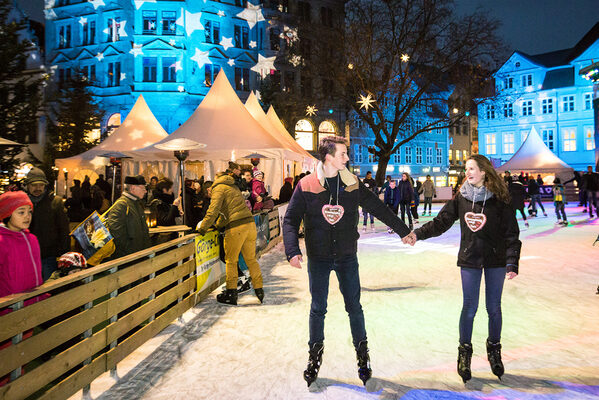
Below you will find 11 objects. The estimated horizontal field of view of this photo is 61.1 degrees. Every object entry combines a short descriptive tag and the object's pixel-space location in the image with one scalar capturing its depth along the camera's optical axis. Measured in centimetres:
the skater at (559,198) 1783
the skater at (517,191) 1453
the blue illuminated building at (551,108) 4644
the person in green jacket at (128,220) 552
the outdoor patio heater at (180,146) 982
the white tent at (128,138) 1385
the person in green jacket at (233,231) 698
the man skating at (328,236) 400
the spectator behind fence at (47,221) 592
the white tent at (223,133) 1185
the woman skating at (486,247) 404
